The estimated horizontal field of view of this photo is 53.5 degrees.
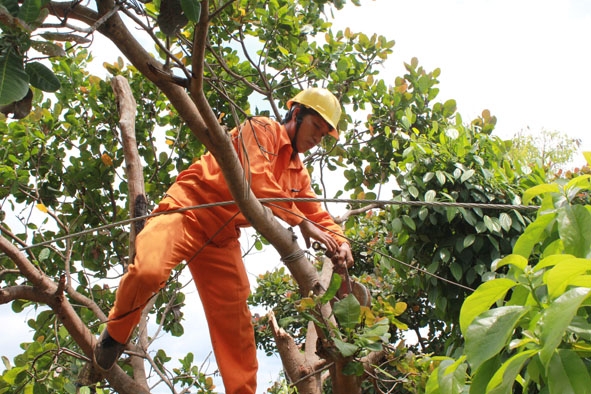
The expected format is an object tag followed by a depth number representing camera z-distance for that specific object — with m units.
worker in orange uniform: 2.72
